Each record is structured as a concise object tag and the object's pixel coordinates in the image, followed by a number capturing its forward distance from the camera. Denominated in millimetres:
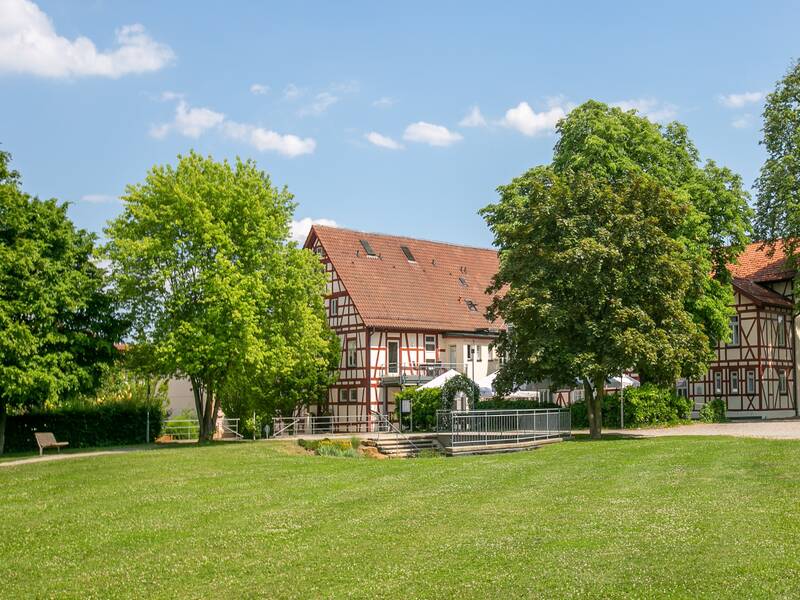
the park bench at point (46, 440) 34562
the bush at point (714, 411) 47219
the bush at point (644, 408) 42406
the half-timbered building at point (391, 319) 53094
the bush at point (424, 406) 47469
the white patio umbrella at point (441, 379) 46762
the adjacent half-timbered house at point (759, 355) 55219
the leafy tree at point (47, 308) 33469
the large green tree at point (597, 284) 34656
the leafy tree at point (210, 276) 35875
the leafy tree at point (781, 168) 47406
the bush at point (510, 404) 46062
